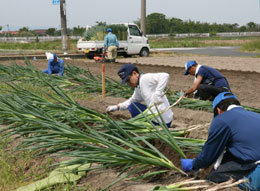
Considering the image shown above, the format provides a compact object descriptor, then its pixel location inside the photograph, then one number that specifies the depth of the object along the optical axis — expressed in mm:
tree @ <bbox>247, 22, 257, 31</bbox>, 86125
